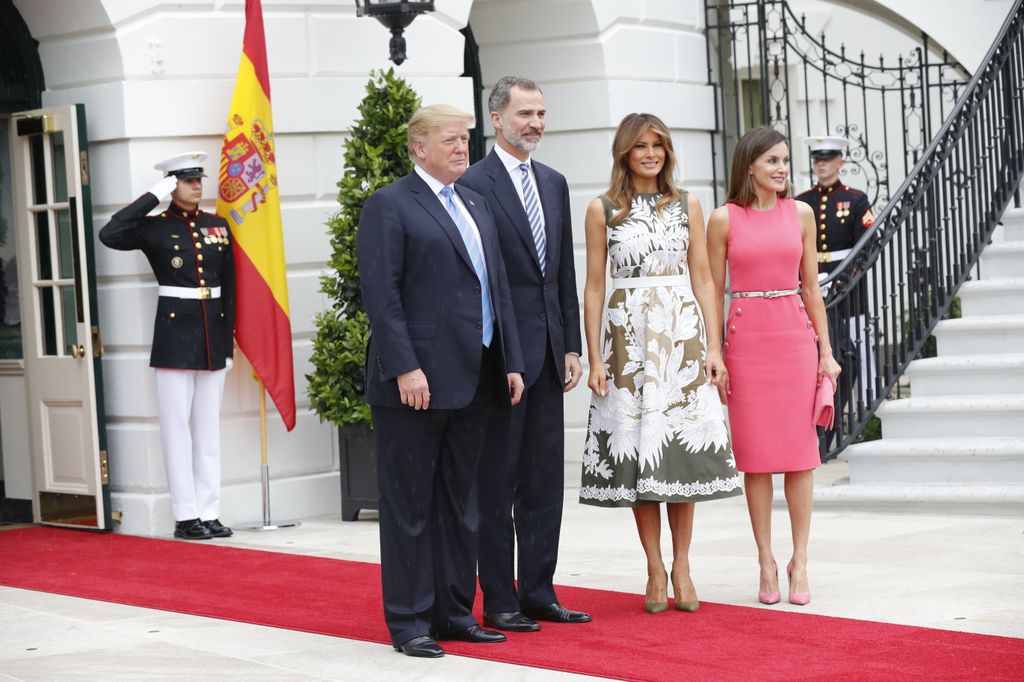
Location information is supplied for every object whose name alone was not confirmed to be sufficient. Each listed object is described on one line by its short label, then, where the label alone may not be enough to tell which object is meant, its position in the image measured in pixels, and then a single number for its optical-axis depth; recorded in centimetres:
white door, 1703
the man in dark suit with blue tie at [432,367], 1070
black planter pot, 1744
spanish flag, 1703
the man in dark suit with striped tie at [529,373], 1152
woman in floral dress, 1173
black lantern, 1731
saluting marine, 1661
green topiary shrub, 1716
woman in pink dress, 1222
